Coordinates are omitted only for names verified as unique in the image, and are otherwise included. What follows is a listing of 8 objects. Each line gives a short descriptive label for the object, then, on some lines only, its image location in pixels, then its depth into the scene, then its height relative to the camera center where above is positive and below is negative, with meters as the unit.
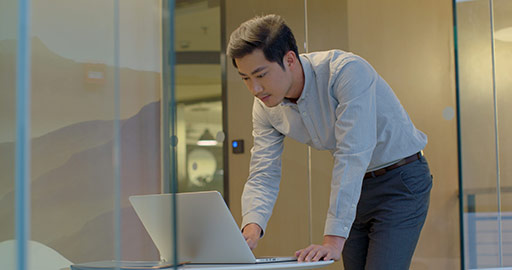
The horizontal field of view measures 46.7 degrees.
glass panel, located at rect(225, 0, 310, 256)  3.78 -0.03
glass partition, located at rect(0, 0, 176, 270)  1.24 +0.06
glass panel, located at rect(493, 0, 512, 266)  3.19 +0.21
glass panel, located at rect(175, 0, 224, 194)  3.75 +0.39
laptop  1.47 -0.18
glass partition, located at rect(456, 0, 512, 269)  3.21 +0.14
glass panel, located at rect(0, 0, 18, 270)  1.23 +0.08
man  1.75 +0.06
